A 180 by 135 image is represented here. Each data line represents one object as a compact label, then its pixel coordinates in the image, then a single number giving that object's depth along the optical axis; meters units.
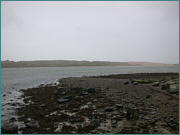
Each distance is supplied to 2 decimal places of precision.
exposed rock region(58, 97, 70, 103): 13.12
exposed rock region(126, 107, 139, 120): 8.16
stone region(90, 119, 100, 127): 7.64
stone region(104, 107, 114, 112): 9.97
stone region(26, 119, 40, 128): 7.84
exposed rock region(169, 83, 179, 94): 13.36
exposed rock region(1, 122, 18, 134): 7.35
